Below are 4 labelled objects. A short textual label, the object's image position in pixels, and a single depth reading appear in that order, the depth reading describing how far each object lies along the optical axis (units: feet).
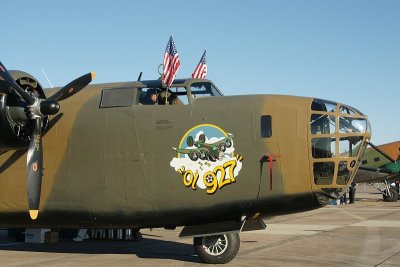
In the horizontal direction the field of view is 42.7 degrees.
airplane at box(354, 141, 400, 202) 152.87
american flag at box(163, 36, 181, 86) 42.86
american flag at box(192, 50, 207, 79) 54.54
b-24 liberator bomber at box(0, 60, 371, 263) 39.63
